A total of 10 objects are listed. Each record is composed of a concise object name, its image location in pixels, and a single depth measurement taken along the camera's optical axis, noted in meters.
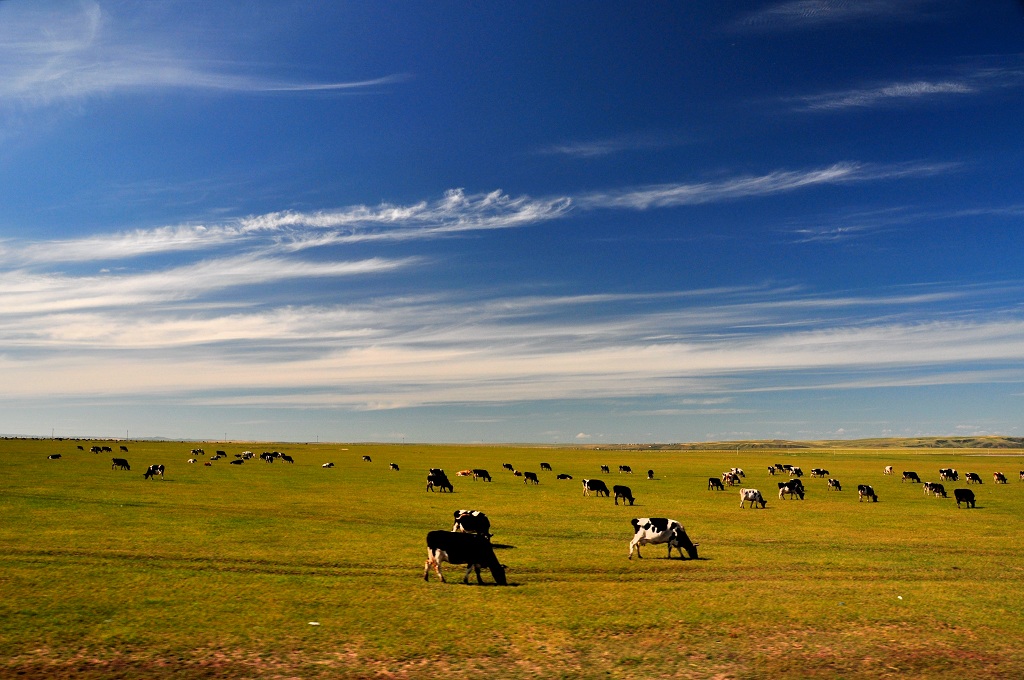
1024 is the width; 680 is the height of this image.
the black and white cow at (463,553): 18.27
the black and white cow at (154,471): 50.10
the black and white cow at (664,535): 22.39
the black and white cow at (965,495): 41.09
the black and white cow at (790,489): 45.22
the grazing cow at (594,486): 45.60
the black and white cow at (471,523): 24.97
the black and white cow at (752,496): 39.06
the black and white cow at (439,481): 47.28
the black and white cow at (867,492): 43.92
